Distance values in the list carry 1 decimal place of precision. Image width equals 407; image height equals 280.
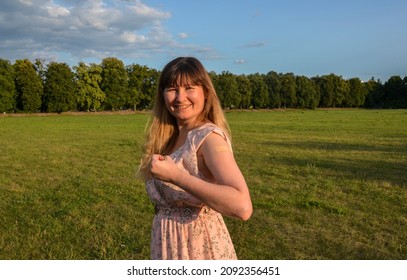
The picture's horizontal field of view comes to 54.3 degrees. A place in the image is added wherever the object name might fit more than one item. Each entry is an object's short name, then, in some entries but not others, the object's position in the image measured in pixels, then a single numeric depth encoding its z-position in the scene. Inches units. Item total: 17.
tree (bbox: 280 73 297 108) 4133.9
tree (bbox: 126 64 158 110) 3272.6
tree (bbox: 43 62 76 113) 2841.3
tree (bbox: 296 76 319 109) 4215.1
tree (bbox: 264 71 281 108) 4023.1
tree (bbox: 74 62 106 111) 3029.0
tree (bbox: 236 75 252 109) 3823.8
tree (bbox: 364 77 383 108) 4736.7
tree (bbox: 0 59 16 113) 2618.1
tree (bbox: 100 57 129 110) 3159.5
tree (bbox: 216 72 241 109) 3693.4
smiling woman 79.1
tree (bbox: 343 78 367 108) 4557.1
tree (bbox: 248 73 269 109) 3914.9
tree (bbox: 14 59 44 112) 2701.8
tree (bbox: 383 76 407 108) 4592.8
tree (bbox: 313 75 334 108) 4416.8
